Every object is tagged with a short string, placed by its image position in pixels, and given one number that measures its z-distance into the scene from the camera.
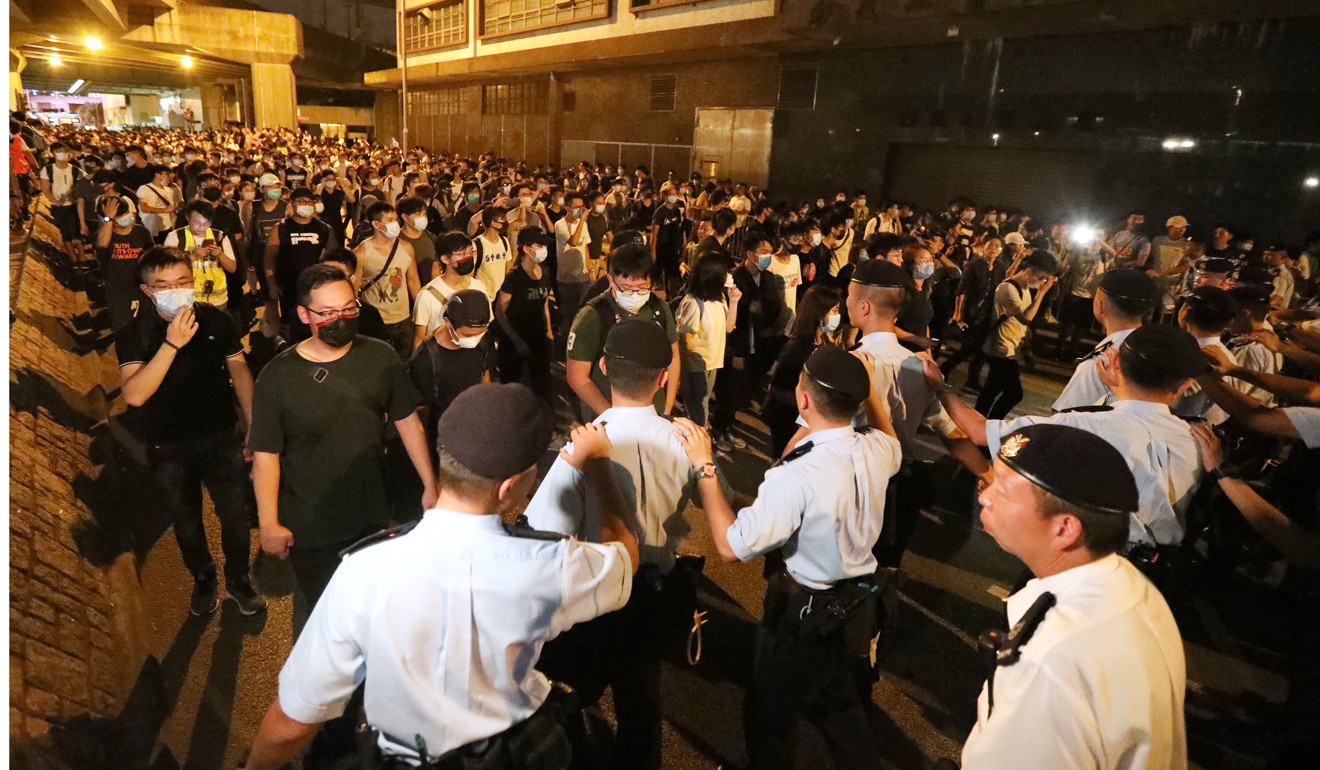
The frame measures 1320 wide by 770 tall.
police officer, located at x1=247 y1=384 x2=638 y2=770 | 1.73
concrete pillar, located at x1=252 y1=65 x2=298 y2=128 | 40.03
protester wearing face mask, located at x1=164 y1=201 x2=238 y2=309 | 6.67
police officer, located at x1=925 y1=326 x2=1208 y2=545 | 2.96
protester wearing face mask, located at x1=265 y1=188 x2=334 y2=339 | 7.12
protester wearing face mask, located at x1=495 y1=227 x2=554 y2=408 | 6.01
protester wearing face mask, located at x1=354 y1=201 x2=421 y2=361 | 6.24
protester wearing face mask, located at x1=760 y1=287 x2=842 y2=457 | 5.20
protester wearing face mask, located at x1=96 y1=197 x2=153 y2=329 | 7.06
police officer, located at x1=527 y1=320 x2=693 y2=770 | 2.60
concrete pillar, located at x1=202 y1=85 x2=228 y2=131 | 55.16
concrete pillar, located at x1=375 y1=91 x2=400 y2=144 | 48.91
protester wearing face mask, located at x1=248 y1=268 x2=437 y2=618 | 3.04
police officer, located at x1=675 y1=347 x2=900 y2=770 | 2.62
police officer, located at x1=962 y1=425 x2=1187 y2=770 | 1.50
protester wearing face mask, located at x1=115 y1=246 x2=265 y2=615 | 3.49
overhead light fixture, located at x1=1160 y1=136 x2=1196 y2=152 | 13.09
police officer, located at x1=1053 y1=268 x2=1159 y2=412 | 4.01
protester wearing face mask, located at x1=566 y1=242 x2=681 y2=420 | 4.36
